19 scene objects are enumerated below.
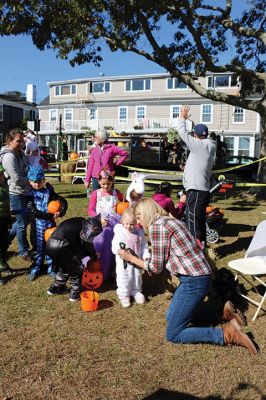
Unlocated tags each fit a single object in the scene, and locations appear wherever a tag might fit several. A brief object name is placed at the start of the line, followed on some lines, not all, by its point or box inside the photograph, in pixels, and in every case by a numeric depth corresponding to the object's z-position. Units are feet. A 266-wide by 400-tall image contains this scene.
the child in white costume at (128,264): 15.75
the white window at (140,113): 140.67
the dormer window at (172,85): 134.82
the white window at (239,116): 126.35
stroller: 24.48
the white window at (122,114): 144.46
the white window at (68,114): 156.46
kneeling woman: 12.44
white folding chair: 15.11
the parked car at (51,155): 115.49
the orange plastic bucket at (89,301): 15.19
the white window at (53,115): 160.76
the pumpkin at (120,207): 19.15
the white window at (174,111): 134.41
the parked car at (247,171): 75.61
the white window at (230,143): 130.00
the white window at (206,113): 129.18
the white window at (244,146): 127.85
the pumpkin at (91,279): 16.35
